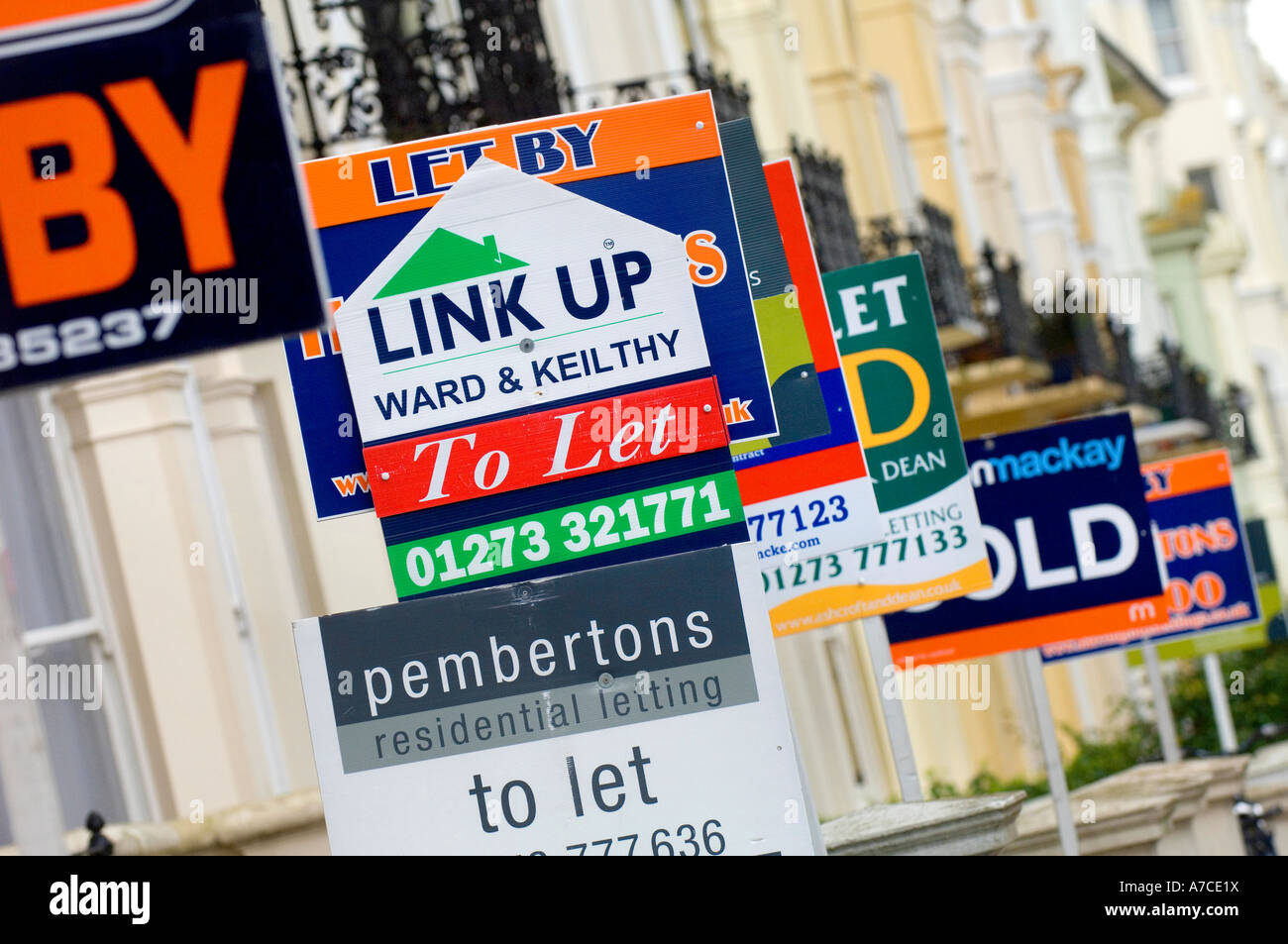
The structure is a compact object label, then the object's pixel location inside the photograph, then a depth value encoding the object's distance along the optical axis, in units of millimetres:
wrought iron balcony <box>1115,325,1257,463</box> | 32469
